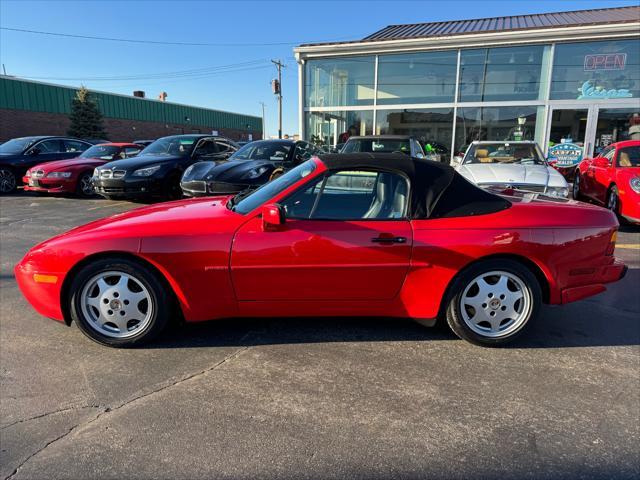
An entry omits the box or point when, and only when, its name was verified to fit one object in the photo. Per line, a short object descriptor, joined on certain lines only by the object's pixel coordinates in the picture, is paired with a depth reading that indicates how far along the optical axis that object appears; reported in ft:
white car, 21.49
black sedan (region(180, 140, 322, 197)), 25.23
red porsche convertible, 9.65
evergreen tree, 106.32
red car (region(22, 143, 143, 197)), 34.22
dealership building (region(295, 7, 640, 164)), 42.63
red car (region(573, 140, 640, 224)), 21.59
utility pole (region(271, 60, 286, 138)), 136.65
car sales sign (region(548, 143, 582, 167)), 44.55
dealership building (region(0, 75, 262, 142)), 97.50
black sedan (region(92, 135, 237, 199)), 29.60
